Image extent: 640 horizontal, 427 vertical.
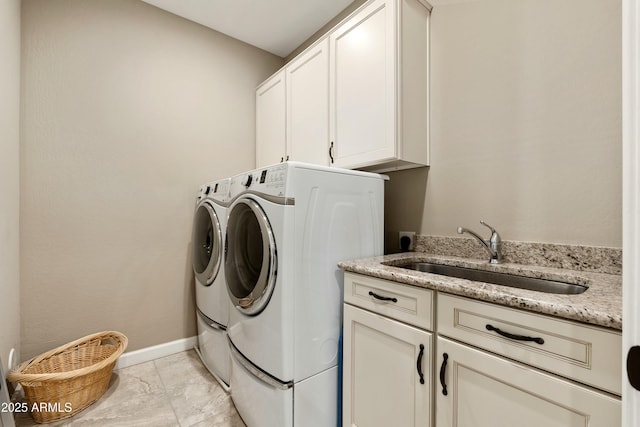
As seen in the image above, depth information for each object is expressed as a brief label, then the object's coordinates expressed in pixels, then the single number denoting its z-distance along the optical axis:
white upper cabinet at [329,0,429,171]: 1.54
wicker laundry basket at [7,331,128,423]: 1.46
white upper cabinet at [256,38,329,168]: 1.99
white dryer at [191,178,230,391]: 1.81
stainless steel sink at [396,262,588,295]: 1.11
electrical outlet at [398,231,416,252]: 1.80
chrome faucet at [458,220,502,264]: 1.37
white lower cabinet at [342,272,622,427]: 0.70
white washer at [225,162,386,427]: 1.23
